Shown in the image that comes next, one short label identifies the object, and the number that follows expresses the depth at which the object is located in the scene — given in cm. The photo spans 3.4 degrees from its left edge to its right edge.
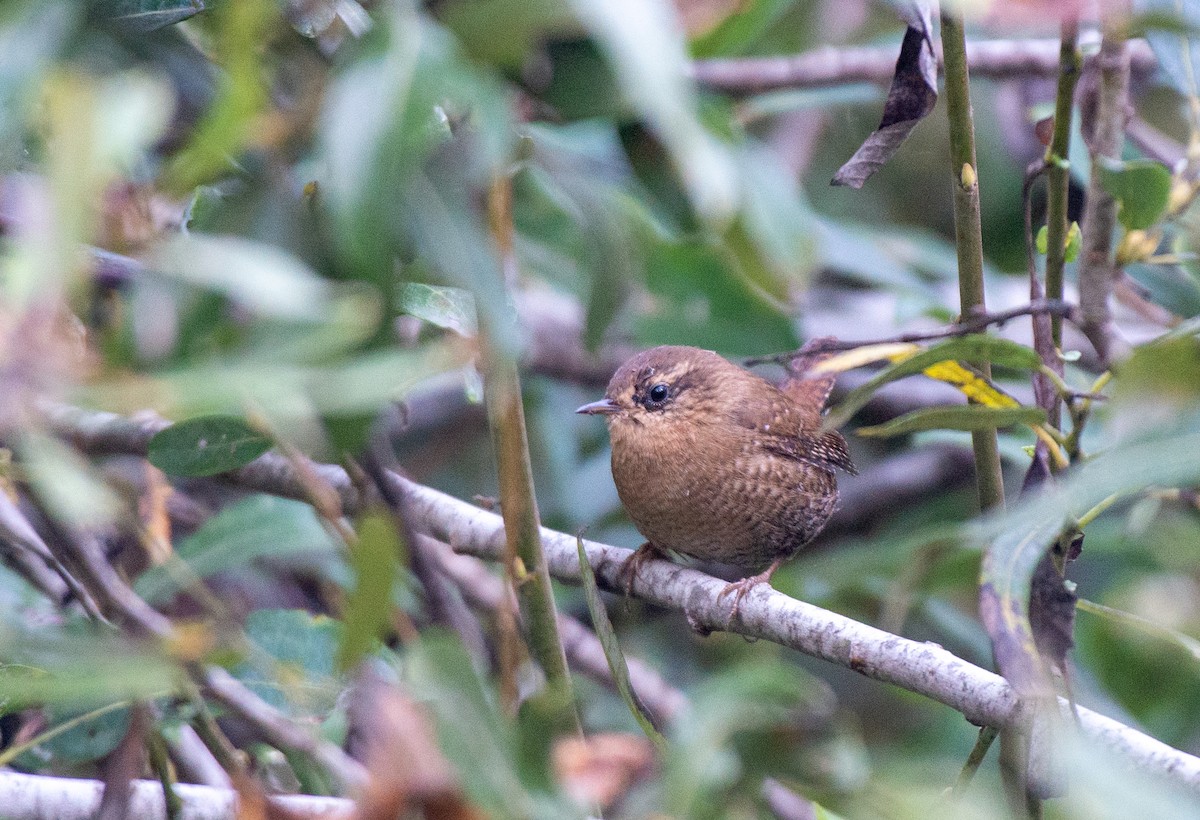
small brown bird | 431
